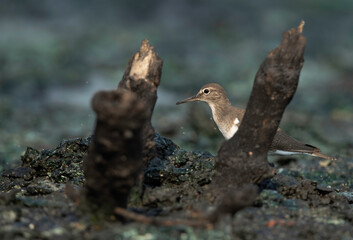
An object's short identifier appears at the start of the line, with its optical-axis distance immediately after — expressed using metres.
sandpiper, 13.89
